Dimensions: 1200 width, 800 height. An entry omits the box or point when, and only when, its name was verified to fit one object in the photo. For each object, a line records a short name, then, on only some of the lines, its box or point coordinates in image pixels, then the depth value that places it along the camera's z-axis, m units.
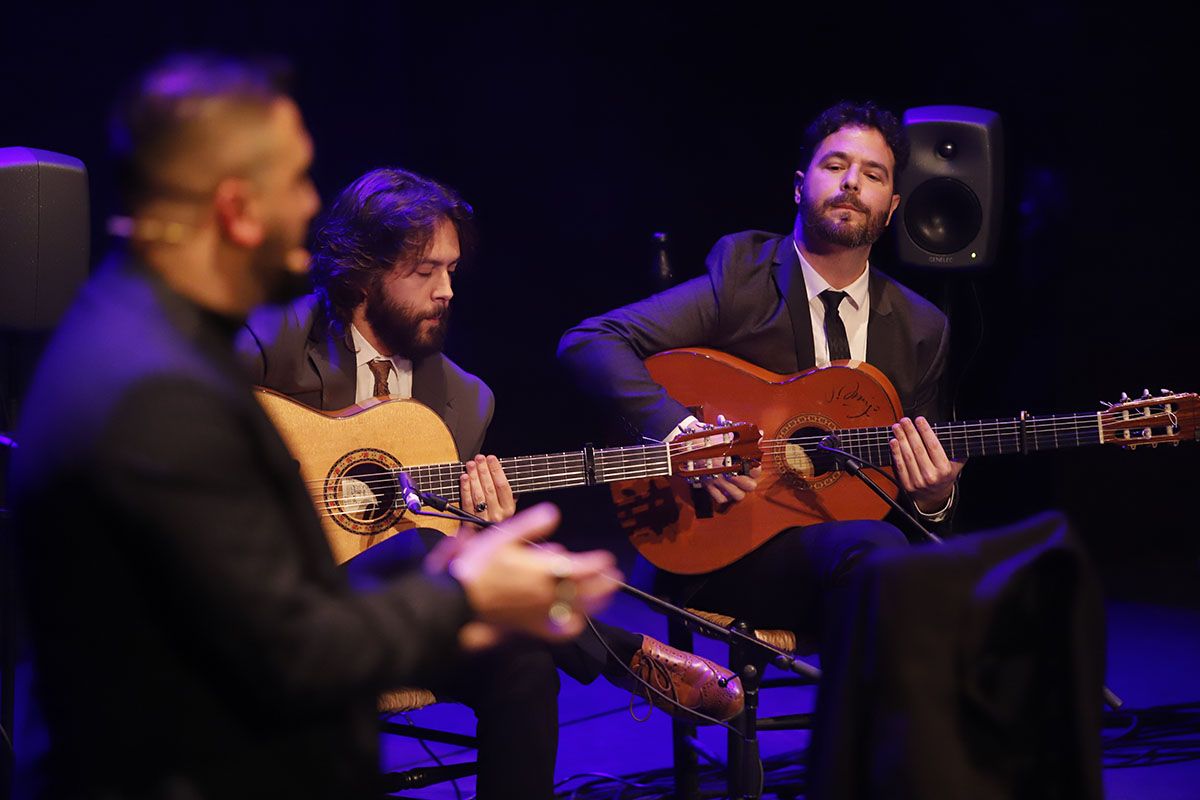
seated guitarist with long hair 6.39
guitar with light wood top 6.17
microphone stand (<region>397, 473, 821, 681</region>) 5.27
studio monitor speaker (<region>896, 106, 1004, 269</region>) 8.70
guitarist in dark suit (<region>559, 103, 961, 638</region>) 6.98
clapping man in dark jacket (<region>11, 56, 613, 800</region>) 2.68
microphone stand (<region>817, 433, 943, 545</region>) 6.43
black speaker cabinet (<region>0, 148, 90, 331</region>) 6.14
